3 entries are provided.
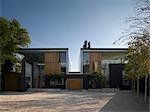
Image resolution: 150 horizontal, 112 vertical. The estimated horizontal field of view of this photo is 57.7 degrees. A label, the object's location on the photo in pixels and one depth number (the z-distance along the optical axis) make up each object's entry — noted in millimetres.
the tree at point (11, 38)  13999
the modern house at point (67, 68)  18728
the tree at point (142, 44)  5220
